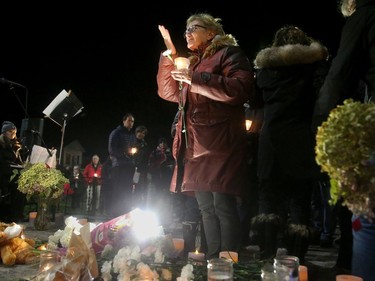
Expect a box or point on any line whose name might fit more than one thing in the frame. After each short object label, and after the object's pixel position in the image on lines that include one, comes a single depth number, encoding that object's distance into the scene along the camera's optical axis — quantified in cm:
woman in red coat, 297
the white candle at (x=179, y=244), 314
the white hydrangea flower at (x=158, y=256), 252
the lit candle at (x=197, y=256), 267
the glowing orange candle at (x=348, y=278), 185
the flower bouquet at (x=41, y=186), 496
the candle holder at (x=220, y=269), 205
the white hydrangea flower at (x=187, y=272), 218
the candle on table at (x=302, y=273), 247
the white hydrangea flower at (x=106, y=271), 227
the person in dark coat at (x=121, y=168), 736
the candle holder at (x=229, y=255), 260
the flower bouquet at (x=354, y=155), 144
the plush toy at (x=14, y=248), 306
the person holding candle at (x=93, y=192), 874
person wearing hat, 609
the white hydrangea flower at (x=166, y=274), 231
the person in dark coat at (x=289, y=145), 302
